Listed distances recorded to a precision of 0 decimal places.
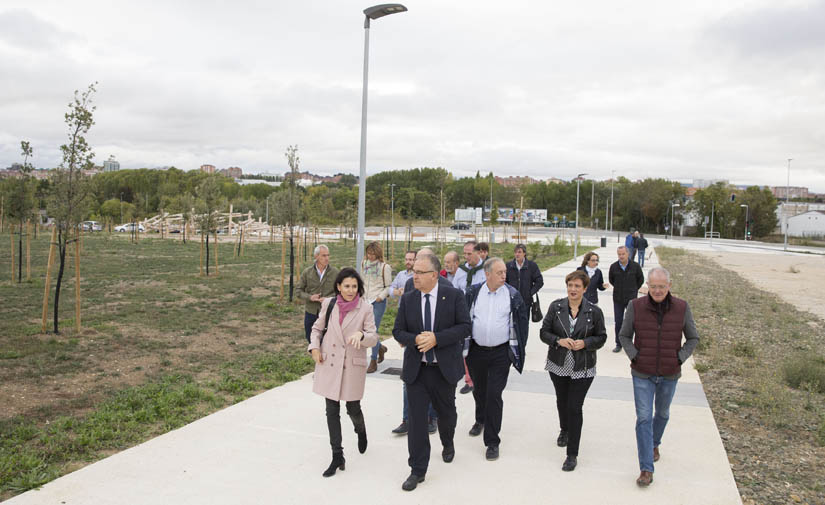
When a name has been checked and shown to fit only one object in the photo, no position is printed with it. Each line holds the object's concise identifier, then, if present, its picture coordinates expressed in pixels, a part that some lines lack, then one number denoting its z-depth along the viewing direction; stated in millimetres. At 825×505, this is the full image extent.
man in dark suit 4391
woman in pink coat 4473
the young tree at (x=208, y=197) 22552
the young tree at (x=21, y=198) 19781
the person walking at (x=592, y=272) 8797
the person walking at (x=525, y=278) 8086
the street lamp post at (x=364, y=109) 9609
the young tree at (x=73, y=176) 10023
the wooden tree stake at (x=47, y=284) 9352
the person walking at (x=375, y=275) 7355
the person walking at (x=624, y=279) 8719
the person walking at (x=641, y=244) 20672
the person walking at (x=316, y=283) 6953
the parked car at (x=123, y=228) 58312
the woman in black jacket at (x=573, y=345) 4680
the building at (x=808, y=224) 98062
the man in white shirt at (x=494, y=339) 4918
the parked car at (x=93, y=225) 57219
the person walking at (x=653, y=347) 4379
